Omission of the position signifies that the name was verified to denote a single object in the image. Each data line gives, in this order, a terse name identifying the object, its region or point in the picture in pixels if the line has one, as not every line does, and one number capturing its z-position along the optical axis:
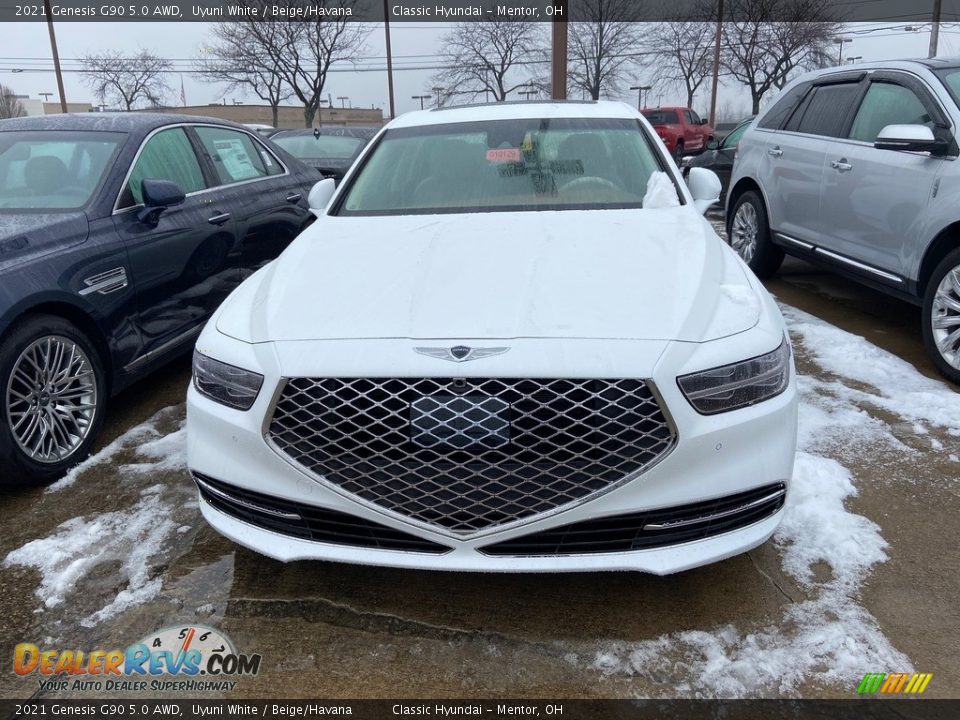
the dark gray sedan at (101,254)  3.17
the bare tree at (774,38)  26.36
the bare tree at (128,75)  38.62
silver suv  4.15
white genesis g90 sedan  2.05
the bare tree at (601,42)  32.06
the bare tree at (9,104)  37.88
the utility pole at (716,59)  26.16
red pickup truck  25.23
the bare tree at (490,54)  31.45
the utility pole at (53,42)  23.55
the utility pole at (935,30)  23.81
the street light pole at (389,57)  26.78
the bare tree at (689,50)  31.70
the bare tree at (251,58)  28.25
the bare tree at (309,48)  28.17
